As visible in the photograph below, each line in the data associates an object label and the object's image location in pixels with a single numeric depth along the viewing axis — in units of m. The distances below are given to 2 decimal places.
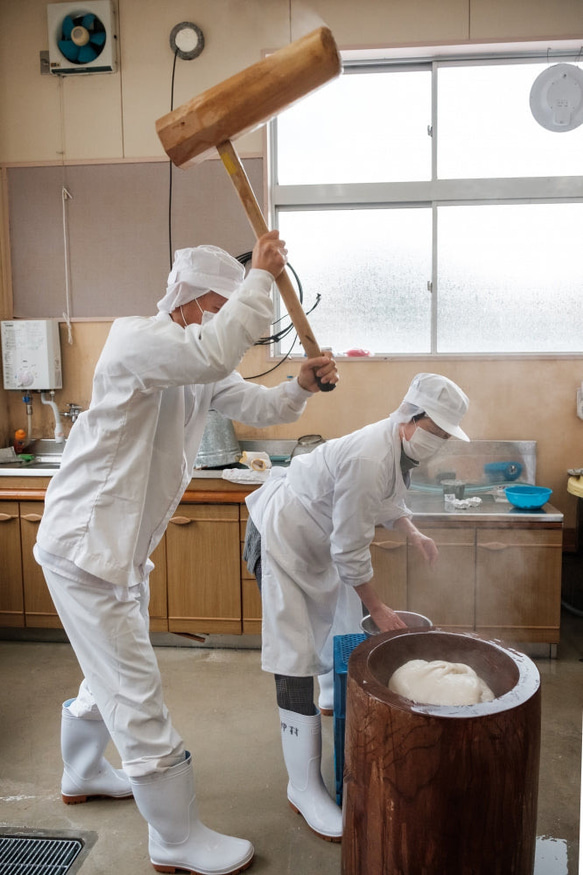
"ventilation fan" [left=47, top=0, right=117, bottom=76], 3.52
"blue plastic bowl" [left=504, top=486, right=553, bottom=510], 2.99
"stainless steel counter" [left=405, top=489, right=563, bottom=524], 2.90
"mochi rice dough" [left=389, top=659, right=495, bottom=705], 1.46
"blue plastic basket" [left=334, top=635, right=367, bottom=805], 1.95
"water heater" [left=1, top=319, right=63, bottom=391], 3.63
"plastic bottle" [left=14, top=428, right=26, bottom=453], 3.75
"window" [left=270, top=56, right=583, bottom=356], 3.45
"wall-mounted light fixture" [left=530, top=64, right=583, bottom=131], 3.28
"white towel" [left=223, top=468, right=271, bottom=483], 3.07
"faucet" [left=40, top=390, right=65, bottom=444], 3.72
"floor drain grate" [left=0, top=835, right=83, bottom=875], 1.79
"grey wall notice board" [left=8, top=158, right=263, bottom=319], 3.60
